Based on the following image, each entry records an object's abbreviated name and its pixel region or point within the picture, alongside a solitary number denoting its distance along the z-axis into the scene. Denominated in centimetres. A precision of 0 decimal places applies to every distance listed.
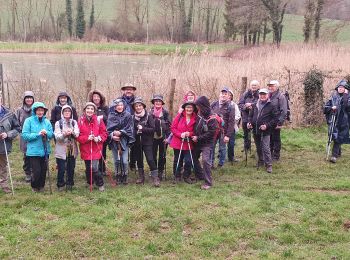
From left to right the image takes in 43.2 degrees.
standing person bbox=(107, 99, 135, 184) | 779
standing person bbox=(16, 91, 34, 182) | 779
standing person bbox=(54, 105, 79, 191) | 730
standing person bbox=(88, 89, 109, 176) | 816
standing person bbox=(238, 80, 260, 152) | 960
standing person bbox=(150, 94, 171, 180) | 809
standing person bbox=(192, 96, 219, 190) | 784
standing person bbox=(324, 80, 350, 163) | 970
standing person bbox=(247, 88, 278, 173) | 890
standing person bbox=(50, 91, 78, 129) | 790
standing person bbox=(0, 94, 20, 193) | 729
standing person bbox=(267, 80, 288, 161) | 925
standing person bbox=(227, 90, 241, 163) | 936
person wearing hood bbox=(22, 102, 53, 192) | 716
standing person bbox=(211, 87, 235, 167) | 890
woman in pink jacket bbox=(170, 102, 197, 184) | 796
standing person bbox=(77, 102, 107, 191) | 746
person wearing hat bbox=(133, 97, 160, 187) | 794
